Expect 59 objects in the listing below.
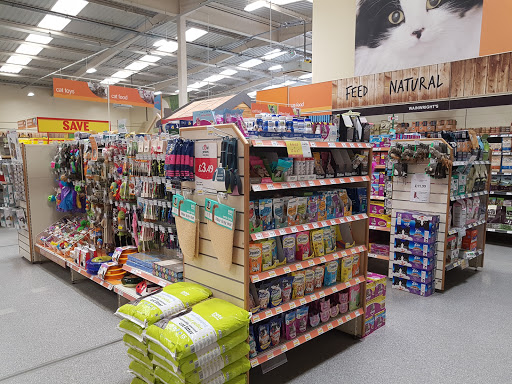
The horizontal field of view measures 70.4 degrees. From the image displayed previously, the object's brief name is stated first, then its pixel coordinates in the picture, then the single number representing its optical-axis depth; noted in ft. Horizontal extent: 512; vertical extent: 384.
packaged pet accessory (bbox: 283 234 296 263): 9.01
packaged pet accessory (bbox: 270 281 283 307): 8.66
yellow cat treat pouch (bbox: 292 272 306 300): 9.20
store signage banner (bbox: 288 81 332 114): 28.09
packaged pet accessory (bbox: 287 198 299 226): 8.92
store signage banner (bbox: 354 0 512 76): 20.52
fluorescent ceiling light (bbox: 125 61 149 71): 47.42
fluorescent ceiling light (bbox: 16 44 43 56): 39.37
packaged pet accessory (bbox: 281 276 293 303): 8.91
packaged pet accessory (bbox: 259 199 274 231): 8.36
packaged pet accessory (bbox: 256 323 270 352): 8.54
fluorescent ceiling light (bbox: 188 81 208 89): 59.00
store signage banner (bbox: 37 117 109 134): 35.70
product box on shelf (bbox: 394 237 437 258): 14.12
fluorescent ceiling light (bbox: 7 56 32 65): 43.67
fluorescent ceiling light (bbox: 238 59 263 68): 47.84
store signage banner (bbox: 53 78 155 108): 31.94
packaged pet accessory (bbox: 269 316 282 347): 8.80
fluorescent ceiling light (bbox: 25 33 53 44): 36.22
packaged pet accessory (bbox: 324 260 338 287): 10.05
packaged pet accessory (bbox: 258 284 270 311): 8.36
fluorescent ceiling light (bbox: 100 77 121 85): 55.51
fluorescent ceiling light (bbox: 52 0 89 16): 28.32
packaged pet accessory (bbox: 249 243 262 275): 8.00
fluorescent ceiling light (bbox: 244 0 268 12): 30.36
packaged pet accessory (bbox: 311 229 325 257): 9.61
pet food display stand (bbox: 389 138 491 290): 14.46
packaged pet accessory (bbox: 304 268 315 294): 9.50
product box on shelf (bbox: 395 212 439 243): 14.04
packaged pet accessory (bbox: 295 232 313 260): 9.29
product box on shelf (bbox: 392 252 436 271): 14.20
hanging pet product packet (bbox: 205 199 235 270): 7.81
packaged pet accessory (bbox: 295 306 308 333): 9.41
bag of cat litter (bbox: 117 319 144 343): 7.48
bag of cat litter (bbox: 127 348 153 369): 7.48
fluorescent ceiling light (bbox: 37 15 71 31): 31.53
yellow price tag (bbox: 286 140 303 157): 8.18
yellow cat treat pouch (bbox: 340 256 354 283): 10.40
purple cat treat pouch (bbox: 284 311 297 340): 9.14
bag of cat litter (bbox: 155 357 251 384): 7.02
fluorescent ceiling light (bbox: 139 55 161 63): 44.73
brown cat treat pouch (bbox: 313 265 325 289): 9.75
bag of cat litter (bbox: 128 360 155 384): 7.59
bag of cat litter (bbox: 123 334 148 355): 7.45
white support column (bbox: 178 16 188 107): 33.83
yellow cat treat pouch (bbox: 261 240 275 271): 8.35
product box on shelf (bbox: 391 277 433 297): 14.40
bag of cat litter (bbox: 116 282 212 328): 7.36
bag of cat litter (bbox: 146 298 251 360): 6.55
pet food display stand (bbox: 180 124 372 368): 7.76
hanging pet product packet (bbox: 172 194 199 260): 8.75
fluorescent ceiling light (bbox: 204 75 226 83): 55.57
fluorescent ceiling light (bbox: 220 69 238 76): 52.16
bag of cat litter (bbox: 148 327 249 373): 6.63
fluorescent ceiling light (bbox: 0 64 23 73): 47.46
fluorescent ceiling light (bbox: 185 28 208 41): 36.96
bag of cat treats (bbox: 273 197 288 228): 8.70
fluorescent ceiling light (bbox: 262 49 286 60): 40.48
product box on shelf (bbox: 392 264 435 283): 14.29
